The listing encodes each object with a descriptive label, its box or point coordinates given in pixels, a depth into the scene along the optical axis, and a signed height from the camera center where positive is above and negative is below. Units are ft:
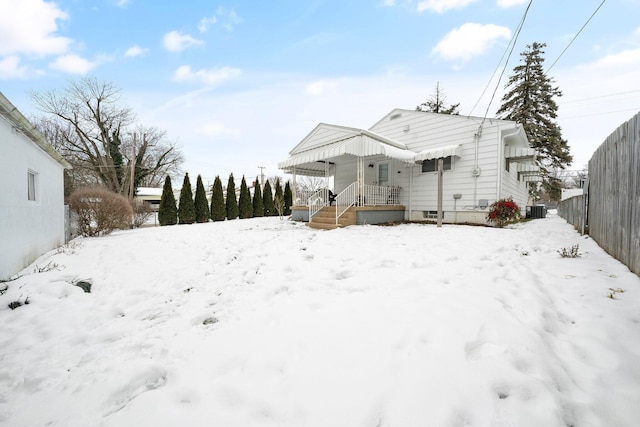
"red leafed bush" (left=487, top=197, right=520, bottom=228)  28.48 -0.74
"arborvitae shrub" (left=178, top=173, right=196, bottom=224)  50.29 -0.46
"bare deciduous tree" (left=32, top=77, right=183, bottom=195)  68.95 +20.38
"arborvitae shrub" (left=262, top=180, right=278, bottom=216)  63.84 +0.42
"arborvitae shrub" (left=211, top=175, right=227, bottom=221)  54.80 -0.07
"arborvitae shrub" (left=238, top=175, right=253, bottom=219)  58.95 -0.29
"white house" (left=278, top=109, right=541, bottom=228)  31.40 +5.41
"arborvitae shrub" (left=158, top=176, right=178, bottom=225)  48.71 -0.82
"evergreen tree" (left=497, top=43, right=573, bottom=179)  65.05 +24.16
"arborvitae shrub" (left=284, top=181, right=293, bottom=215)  65.80 +1.19
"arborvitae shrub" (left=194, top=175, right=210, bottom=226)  52.19 -0.08
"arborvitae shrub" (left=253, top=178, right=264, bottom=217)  61.41 +0.17
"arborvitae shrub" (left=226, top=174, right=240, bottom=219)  57.47 +0.15
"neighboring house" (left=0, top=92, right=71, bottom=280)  14.11 +0.65
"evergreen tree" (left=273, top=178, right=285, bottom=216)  60.70 +1.56
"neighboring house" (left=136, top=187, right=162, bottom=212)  117.92 +4.28
